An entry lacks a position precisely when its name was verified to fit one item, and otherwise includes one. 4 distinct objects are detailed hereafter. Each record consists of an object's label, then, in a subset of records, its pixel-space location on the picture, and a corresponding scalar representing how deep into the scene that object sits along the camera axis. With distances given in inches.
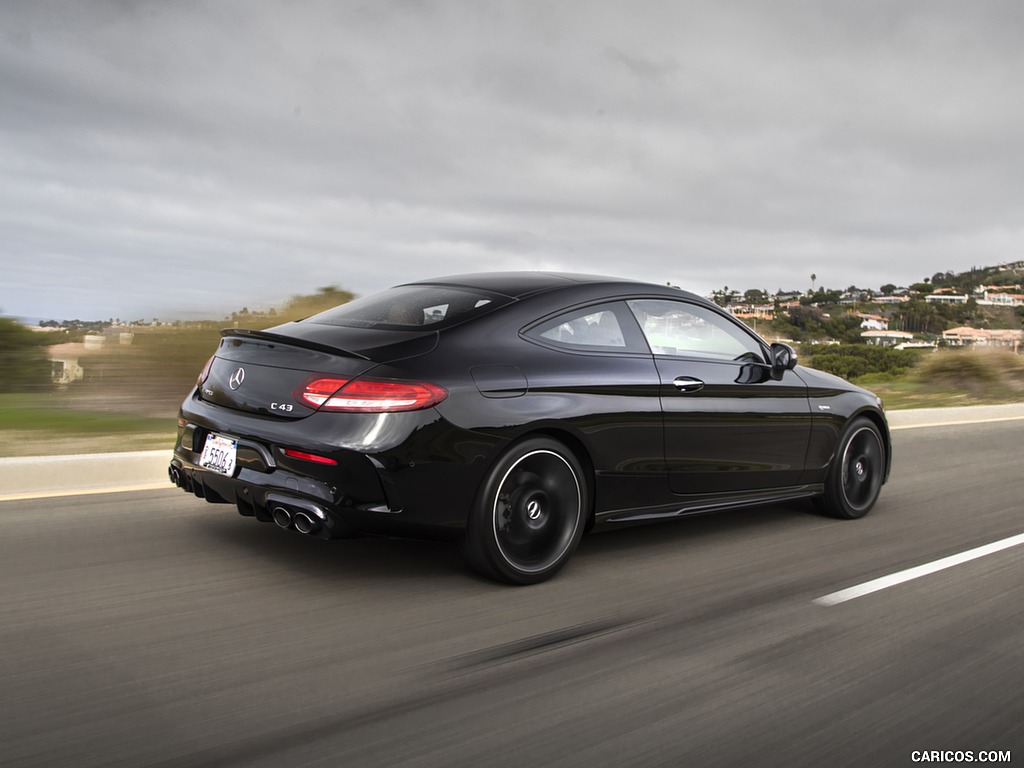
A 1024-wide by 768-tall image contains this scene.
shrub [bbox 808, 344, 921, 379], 807.2
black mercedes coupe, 165.2
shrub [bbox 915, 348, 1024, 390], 775.7
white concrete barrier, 249.1
